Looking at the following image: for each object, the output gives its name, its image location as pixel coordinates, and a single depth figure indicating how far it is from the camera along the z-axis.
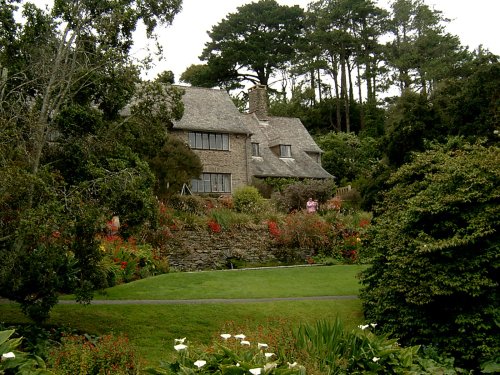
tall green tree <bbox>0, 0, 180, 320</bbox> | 10.68
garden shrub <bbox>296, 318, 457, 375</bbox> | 8.20
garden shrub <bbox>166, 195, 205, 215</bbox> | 26.31
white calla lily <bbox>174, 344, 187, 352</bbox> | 7.13
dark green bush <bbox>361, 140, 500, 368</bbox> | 10.87
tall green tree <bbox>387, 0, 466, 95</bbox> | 50.62
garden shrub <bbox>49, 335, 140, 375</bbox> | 7.68
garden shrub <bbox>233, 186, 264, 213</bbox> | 28.84
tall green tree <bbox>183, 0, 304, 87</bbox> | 56.22
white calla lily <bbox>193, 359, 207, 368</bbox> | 6.63
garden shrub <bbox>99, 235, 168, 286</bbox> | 17.47
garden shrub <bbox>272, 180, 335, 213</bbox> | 30.84
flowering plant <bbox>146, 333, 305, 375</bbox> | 6.73
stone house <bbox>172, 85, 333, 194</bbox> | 35.97
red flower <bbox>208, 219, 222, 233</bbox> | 24.40
